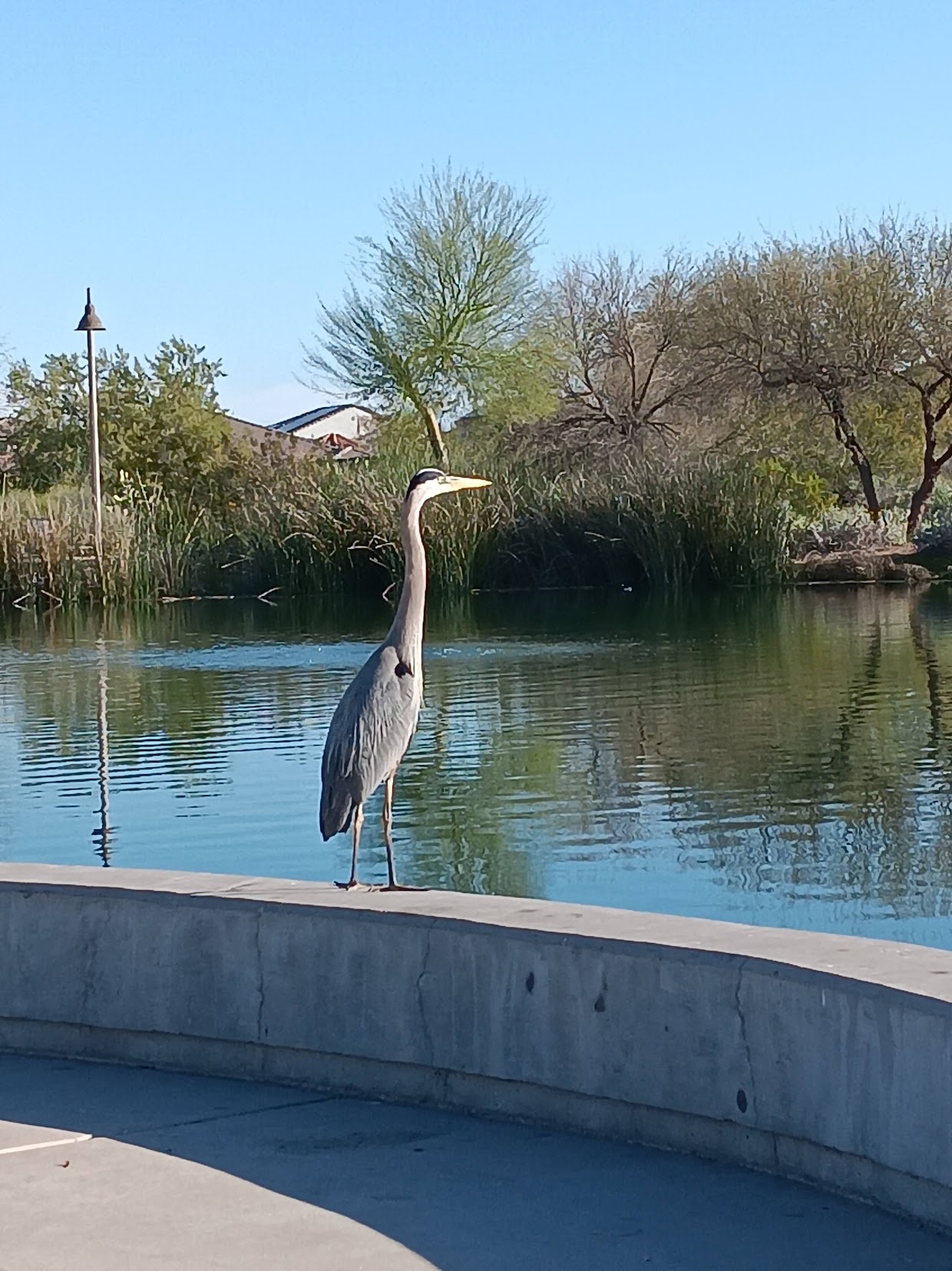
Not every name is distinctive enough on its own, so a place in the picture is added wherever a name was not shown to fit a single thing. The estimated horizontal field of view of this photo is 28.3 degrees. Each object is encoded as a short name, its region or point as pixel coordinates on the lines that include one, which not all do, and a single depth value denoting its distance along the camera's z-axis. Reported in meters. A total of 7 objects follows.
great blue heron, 6.77
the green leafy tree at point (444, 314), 51.09
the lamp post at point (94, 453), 39.22
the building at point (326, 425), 98.94
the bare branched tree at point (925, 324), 44.53
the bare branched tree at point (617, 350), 57.06
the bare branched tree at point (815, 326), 45.03
